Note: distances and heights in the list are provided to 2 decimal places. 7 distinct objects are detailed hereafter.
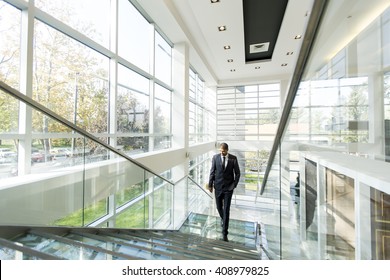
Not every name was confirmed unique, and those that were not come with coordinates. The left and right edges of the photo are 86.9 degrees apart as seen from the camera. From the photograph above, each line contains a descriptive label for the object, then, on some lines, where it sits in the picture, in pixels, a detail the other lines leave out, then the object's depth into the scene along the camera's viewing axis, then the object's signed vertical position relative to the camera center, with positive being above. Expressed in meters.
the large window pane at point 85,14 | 2.93 +2.06
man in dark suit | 4.18 -0.71
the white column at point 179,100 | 6.71 +1.45
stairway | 1.39 -0.85
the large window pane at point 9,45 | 2.26 +1.10
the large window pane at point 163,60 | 5.91 +2.61
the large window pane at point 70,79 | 2.75 +1.00
